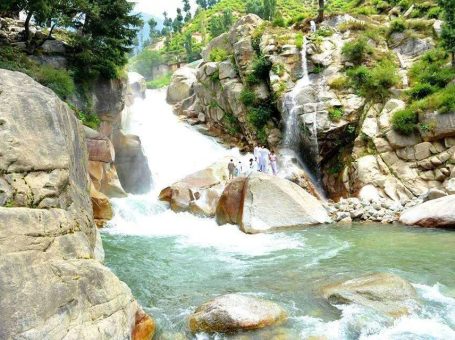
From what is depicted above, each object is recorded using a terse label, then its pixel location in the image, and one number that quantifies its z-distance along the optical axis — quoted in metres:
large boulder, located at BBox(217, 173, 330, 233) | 17.41
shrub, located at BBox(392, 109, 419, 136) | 22.42
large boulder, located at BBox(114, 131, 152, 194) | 26.34
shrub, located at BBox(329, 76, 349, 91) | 26.47
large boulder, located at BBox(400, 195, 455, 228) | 15.98
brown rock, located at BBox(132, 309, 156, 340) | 6.94
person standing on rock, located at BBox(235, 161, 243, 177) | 25.57
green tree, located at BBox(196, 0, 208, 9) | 112.56
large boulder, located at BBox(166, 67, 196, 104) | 44.00
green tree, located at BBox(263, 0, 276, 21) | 62.28
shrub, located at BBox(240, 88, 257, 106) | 29.95
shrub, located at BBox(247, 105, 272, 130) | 29.47
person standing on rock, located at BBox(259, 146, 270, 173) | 24.19
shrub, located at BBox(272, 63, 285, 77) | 28.56
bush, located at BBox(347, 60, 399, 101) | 25.12
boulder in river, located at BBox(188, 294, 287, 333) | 7.33
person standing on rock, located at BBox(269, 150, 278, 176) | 23.96
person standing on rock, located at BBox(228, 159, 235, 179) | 25.59
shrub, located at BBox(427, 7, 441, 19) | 30.56
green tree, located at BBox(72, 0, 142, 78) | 23.31
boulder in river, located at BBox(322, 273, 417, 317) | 7.91
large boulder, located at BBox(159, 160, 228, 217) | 20.84
